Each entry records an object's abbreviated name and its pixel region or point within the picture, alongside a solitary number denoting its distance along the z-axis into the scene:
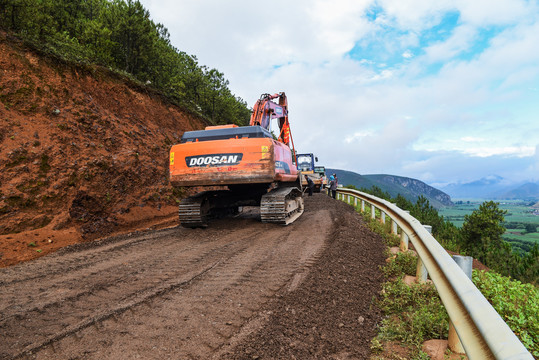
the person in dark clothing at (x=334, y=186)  20.66
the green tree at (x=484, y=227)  22.33
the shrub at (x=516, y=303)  2.53
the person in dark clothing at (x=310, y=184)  20.77
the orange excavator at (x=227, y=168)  8.10
